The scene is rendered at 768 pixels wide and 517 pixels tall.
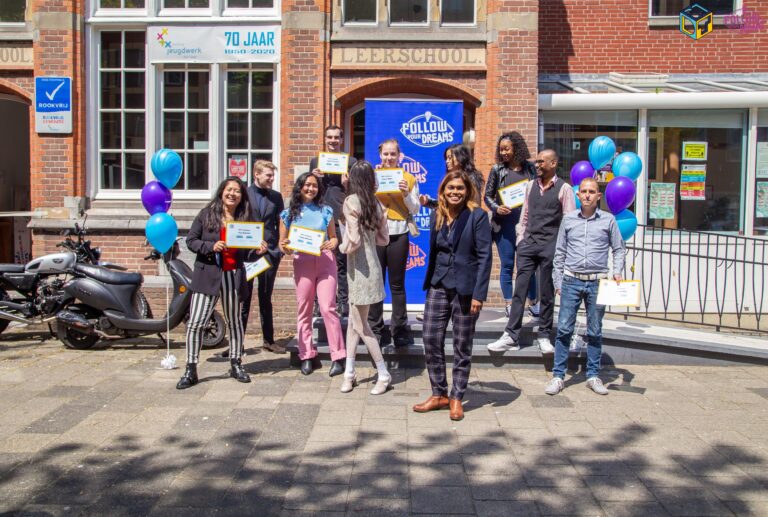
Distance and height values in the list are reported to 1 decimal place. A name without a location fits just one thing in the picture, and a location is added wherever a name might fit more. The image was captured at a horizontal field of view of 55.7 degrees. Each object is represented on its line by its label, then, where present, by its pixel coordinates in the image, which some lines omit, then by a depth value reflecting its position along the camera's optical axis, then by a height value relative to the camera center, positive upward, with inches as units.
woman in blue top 269.6 -20.9
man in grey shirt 255.9 -18.5
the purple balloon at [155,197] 306.2 +5.2
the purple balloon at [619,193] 283.0 +9.1
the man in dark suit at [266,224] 304.2 -5.6
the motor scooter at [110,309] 318.3 -44.6
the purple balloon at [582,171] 312.9 +19.2
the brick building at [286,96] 374.6 +62.1
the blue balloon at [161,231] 293.9 -8.8
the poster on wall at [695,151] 410.6 +37.6
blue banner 340.8 +36.4
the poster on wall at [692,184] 413.4 +19.0
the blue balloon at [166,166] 300.4 +17.9
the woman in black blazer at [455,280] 228.8 -21.1
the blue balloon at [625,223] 292.2 -2.7
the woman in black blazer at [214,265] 261.4 -19.9
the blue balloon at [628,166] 295.7 +20.5
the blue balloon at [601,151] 300.8 +27.0
